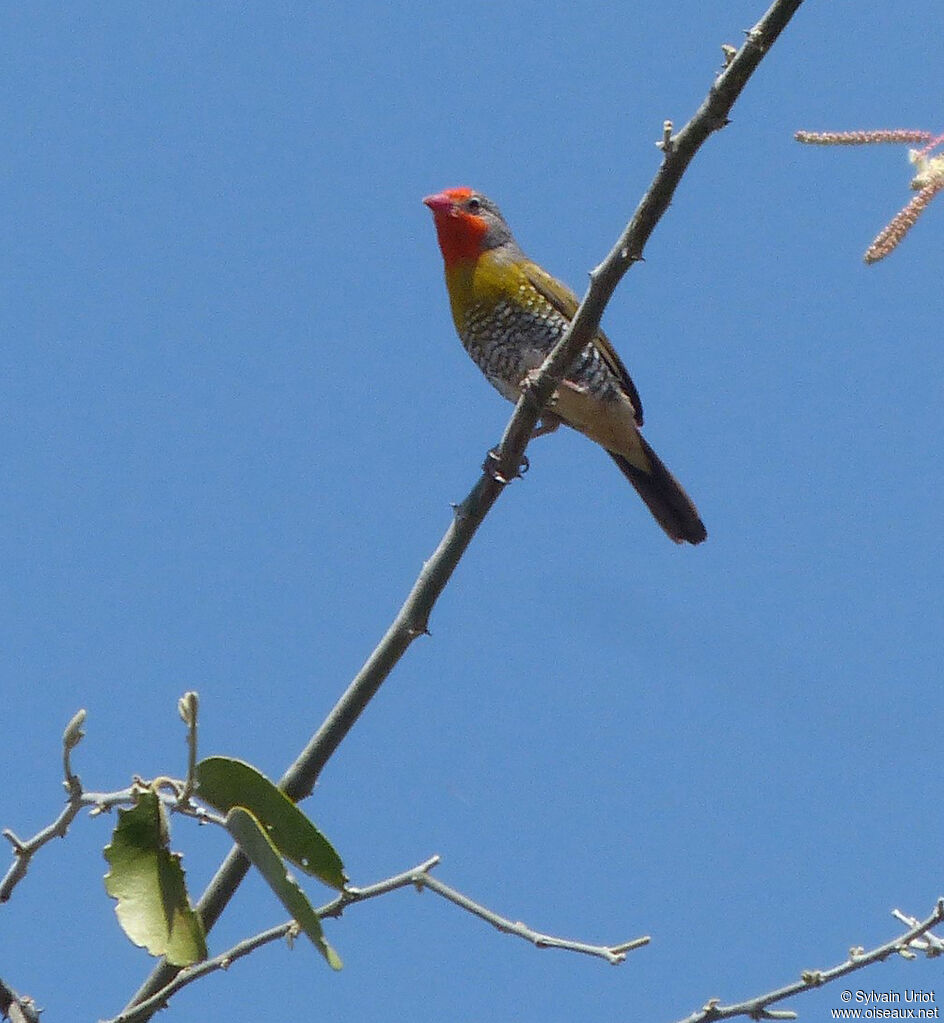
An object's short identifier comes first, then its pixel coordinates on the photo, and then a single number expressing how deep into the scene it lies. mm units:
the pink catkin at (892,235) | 4399
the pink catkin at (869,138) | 4342
